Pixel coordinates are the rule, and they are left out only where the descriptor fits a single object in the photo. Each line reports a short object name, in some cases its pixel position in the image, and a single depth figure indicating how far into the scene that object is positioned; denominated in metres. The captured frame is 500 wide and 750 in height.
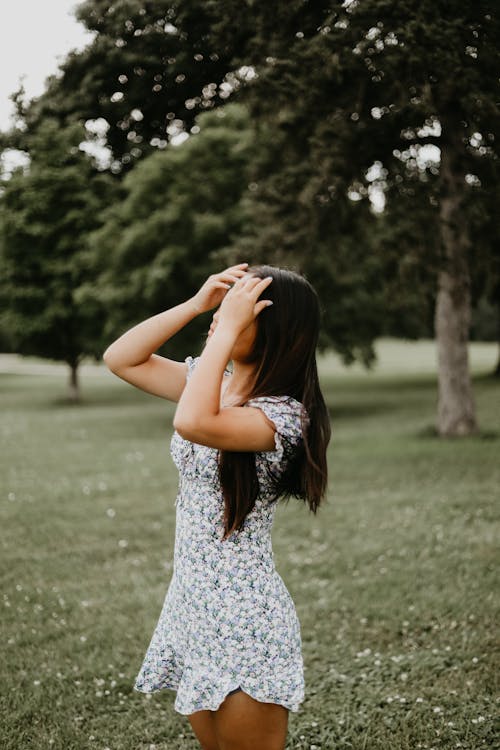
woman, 2.39
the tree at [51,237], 24.95
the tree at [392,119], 7.66
